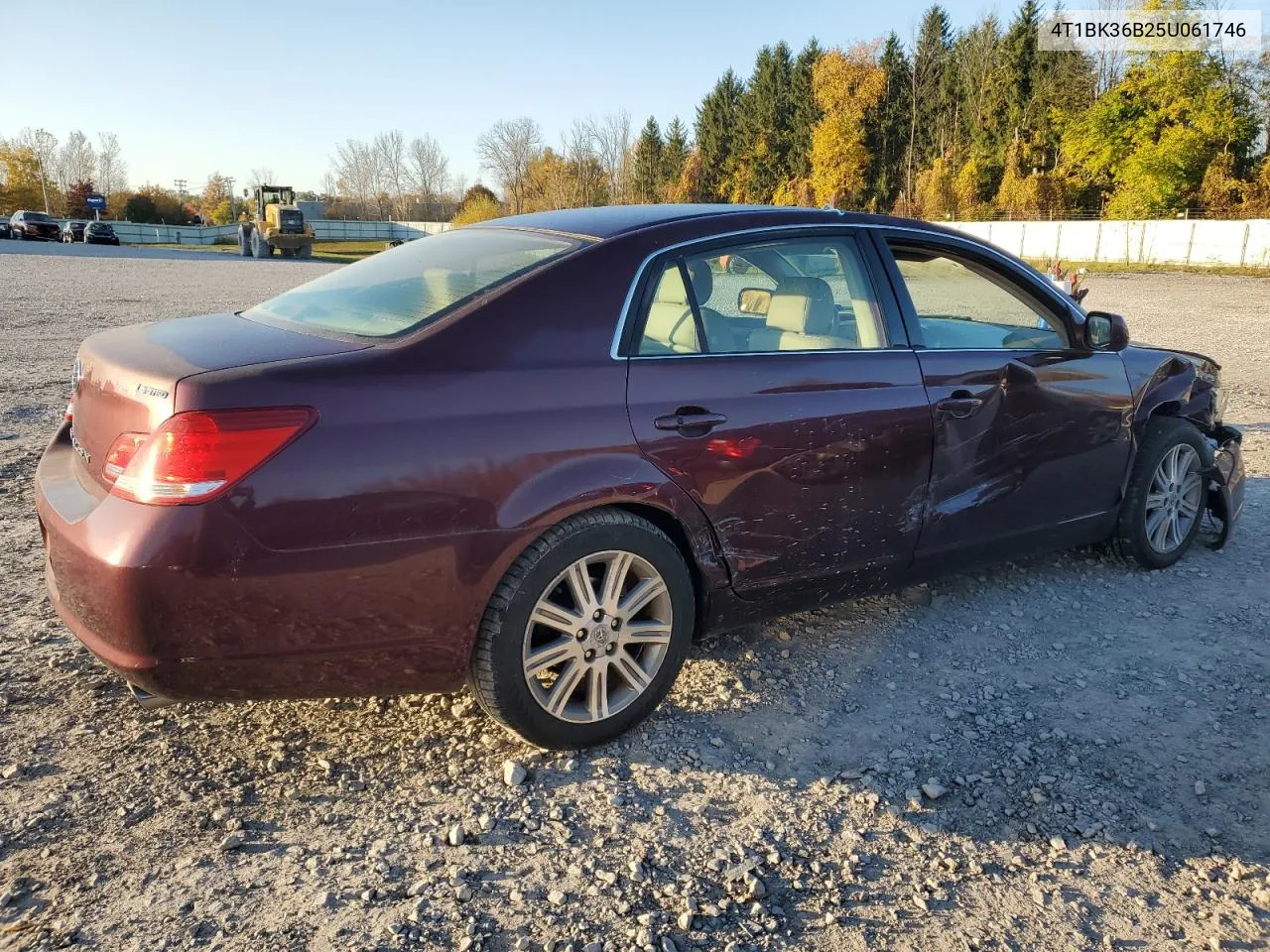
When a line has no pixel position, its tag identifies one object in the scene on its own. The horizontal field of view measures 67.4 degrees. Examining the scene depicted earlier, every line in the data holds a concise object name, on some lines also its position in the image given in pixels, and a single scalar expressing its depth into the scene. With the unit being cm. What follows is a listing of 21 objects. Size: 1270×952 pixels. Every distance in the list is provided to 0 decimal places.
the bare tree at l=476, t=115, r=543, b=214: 7719
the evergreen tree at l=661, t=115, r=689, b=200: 9806
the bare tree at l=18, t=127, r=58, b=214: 9257
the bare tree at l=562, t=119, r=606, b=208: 7450
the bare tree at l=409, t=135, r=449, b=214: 9688
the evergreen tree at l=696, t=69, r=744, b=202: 9212
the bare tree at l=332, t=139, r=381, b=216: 9725
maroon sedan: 245
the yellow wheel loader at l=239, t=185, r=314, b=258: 4731
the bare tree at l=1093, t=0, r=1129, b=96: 5894
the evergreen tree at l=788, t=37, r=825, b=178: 7981
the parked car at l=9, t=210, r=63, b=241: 5306
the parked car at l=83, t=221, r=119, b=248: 5175
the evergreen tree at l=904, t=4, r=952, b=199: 7056
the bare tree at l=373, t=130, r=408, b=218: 9725
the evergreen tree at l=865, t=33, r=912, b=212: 7225
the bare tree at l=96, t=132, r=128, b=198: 11069
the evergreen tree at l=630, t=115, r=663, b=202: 9731
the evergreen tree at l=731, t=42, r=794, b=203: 8356
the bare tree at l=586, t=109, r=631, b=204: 7944
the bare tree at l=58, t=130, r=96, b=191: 10681
